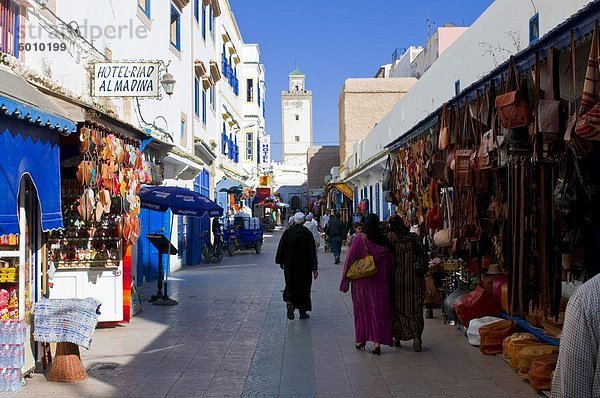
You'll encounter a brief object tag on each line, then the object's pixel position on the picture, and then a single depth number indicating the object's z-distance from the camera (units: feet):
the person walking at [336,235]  75.36
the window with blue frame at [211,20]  83.02
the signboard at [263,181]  156.46
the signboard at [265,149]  164.65
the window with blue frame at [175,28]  62.32
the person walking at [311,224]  75.64
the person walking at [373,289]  27.12
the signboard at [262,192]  149.59
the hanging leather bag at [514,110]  18.93
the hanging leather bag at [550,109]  17.49
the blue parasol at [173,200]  40.40
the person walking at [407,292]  27.27
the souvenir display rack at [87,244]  32.40
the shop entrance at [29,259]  23.32
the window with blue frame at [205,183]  79.87
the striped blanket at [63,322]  22.90
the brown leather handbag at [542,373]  21.08
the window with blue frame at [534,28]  28.96
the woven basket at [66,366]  23.03
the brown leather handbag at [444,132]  27.90
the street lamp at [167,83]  43.97
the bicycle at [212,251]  75.00
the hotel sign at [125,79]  36.37
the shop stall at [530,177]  17.56
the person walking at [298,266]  36.17
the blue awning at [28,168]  19.04
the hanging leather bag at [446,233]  31.04
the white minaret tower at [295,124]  278.87
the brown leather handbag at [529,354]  22.25
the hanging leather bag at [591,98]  14.62
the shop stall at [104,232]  30.40
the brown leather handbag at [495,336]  26.68
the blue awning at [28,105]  18.71
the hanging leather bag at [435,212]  31.99
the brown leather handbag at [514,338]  24.35
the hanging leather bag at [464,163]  25.62
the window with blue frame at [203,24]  76.90
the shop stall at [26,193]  19.21
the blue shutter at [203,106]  78.69
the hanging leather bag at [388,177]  43.50
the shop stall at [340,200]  109.91
